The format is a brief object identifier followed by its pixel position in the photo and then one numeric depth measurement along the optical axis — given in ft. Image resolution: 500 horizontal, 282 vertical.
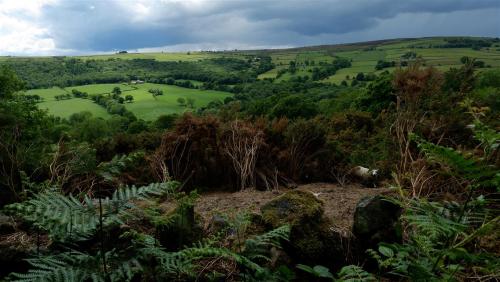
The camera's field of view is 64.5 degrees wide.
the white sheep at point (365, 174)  22.77
